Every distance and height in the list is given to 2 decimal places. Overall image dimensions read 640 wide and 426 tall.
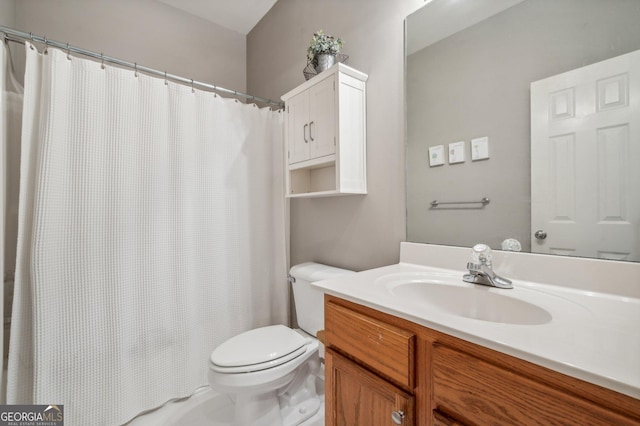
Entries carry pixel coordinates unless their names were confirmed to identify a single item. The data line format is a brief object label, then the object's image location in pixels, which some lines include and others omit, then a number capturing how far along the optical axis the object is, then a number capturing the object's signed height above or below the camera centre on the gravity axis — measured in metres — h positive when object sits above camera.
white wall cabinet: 1.24 +0.43
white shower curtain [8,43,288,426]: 1.12 -0.11
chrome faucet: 0.83 -0.19
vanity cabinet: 0.42 -0.34
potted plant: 1.33 +0.82
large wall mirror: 0.74 +0.29
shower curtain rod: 1.07 +0.74
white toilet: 1.08 -0.65
